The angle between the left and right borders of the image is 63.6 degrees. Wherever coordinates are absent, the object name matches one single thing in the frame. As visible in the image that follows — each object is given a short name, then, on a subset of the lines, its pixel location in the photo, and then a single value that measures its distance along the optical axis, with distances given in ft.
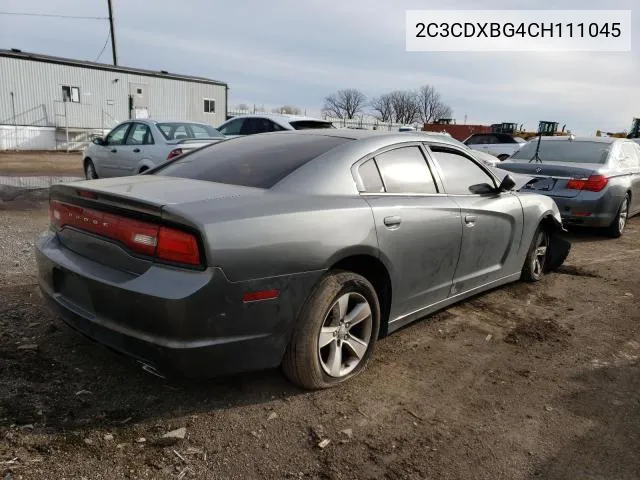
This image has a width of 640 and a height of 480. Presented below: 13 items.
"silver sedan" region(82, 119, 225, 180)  29.37
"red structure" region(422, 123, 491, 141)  129.57
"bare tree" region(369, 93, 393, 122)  287.07
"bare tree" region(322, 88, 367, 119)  287.89
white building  83.71
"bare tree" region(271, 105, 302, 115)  225.19
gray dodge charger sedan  7.72
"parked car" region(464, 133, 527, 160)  56.65
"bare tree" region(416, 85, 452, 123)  290.56
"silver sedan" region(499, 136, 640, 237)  23.45
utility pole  88.38
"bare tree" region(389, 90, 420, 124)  286.05
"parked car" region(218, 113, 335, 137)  35.27
